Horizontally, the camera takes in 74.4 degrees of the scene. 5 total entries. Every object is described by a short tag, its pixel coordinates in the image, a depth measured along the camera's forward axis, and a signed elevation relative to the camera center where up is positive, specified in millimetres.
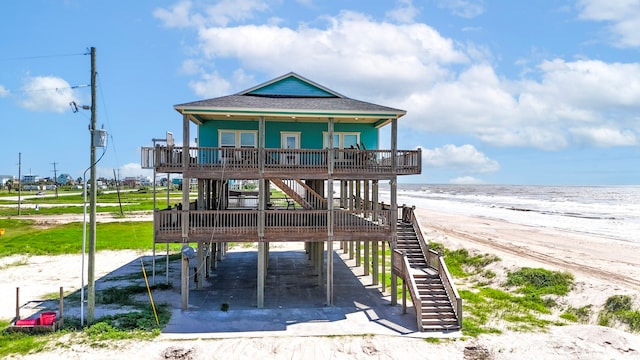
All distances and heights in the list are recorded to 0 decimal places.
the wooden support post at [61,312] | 16311 -5246
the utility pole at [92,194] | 16672 -608
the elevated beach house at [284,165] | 19266 +763
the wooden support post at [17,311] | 16391 -5158
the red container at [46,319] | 15914 -5253
